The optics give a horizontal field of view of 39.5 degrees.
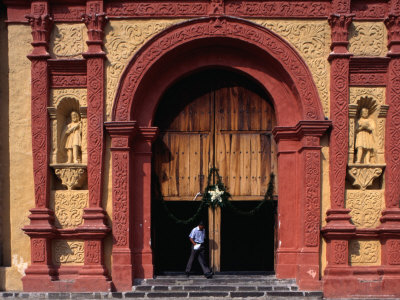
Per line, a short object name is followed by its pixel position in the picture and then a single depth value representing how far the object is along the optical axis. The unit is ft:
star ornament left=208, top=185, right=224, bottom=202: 35.70
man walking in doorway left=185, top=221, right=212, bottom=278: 35.40
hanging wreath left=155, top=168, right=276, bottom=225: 35.94
